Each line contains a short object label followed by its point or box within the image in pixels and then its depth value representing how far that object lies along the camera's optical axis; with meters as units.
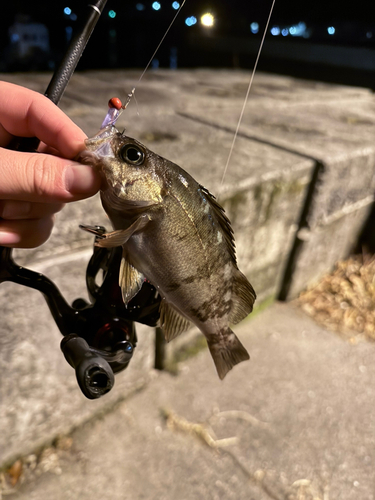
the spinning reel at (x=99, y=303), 0.19
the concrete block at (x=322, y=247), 0.58
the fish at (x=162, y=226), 0.16
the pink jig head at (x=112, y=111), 0.16
